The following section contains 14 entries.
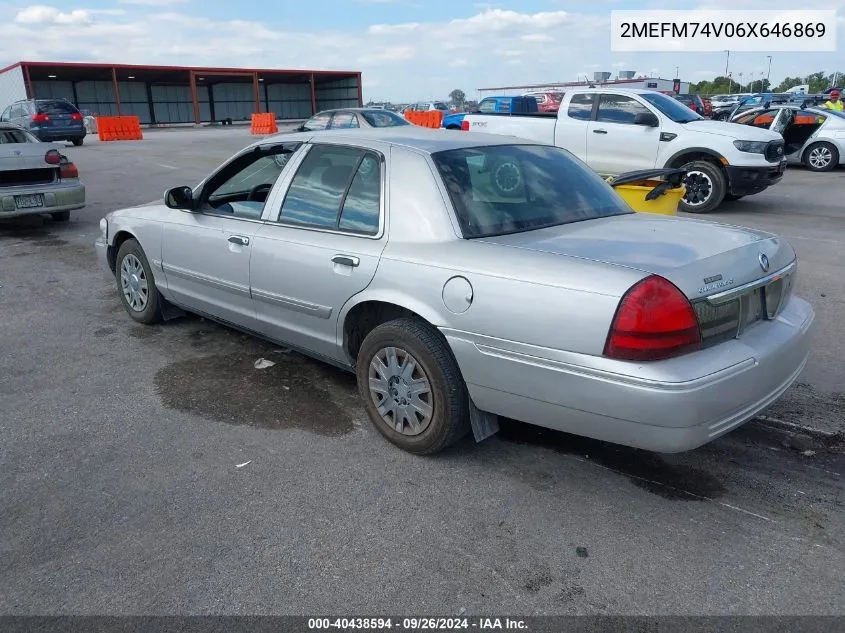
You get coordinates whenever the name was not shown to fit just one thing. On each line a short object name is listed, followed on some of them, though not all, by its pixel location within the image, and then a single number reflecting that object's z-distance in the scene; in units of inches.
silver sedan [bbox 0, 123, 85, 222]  362.6
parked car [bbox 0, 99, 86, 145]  1045.2
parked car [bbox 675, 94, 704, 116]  1194.6
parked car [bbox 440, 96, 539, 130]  540.7
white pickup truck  415.8
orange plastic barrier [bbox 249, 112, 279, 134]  1392.7
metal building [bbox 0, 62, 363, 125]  1866.4
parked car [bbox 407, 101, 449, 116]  1666.3
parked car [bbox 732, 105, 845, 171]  634.8
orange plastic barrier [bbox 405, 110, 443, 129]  1082.6
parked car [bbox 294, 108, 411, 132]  738.2
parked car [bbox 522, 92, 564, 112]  660.7
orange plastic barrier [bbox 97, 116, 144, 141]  1249.4
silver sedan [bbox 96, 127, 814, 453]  110.1
